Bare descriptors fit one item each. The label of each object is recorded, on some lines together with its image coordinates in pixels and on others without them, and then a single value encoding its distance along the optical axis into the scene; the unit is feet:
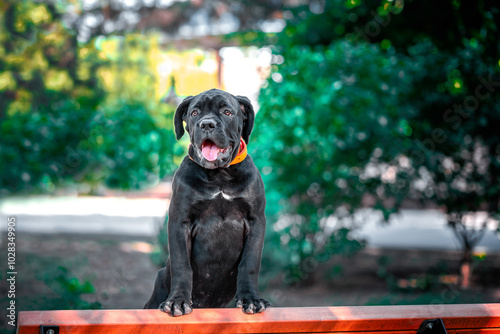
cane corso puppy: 8.34
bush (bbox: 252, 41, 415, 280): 20.43
